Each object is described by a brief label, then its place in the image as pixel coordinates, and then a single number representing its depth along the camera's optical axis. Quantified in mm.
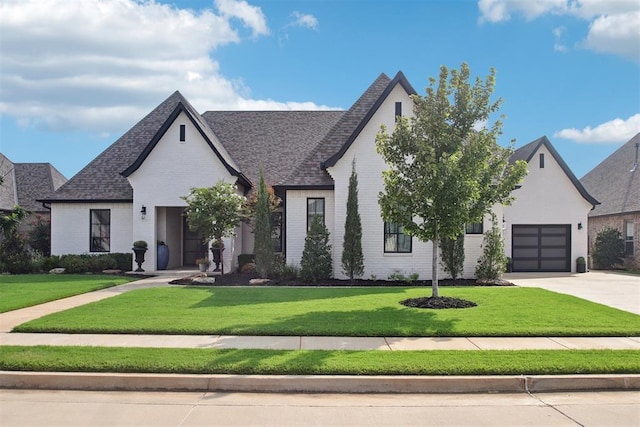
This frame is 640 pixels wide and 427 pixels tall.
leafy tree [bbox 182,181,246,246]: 17547
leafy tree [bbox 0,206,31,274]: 20672
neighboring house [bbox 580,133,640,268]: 26922
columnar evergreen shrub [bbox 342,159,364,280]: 18094
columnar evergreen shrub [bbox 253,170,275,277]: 18375
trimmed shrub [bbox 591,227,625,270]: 27141
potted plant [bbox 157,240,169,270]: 21766
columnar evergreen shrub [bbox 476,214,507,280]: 18312
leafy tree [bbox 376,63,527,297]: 12242
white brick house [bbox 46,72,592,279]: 18922
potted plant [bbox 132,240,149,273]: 21062
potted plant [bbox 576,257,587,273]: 24453
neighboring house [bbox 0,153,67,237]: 32594
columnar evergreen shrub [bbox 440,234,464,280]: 18562
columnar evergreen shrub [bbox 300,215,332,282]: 17891
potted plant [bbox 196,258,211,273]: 20172
